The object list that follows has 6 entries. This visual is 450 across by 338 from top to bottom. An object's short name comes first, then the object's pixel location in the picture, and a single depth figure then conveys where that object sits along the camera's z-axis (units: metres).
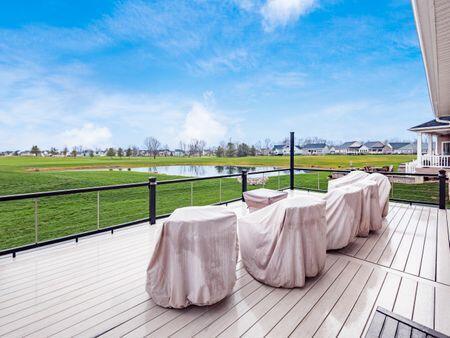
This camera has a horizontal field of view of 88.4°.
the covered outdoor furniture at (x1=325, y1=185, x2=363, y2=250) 2.96
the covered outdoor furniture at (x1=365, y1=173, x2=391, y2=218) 4.14
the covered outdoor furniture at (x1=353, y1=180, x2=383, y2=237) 3.42
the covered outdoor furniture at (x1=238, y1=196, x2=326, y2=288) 2.23
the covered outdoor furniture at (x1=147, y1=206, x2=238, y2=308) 1.92
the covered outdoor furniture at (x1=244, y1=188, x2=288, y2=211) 3.66
